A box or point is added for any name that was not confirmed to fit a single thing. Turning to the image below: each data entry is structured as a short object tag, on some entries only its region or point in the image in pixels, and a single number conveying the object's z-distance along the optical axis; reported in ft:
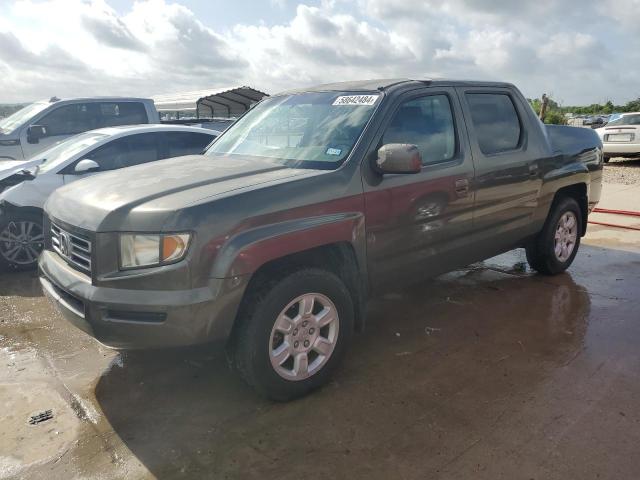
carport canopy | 54.34
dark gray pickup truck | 8.75
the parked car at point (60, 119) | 26.30
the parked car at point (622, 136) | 47.75
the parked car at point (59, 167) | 18.06
